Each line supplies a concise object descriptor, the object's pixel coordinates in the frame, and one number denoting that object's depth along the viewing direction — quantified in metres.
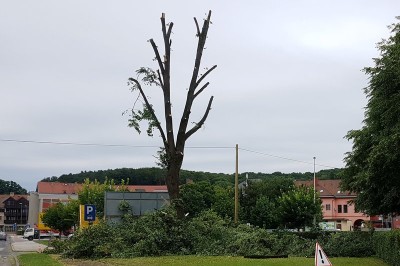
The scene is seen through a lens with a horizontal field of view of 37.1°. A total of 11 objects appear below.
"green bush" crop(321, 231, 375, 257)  28.03
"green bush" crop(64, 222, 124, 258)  26.20
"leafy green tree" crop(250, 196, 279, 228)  68.44
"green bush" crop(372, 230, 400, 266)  20.61
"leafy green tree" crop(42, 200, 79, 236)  68.04
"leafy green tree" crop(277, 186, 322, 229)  65.38
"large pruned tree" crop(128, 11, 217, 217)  29.73
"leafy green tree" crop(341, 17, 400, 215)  19.14
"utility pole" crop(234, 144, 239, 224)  45.17
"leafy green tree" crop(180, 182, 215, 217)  76.31
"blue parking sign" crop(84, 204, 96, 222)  33.45
